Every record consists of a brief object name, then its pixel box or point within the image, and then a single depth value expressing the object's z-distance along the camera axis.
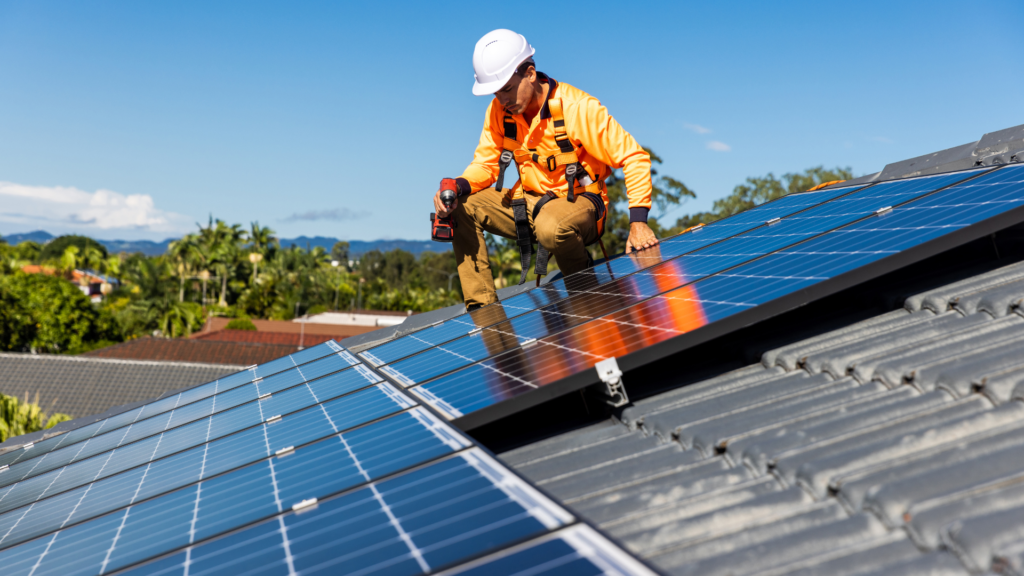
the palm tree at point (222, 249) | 88.44
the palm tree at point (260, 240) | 95.25
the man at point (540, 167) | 6.43
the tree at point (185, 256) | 87.06
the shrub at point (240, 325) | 65.00
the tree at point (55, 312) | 69.38
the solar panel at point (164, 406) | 6.47
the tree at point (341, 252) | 115.19
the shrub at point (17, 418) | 18.81
